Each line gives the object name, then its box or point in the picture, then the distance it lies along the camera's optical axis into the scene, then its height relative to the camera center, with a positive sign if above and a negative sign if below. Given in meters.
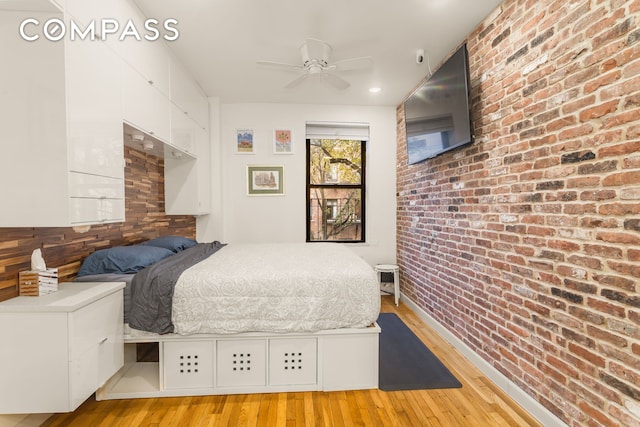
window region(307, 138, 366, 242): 4.36 +0.33
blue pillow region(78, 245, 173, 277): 1.95 -0.32
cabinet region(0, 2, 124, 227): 1.39 +0.43
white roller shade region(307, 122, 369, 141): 4.15 +1.17
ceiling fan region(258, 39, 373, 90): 2.48 +1.36
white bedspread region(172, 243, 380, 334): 1.84 -0.56
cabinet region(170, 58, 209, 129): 2.70 +1.24
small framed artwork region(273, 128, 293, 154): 4.04 +1.02
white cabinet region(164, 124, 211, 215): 3.29 +0.36
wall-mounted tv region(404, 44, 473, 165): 2.21 +0.87
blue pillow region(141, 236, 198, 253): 2.70 -0.27
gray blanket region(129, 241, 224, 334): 1.81 -0.55
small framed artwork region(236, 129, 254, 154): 4.01 +0.99
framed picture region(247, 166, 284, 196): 4.04 +0.45
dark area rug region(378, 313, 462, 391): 2.03 -1.20
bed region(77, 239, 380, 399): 1.83 -0.73
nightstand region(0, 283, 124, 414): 1.37 -0.66
